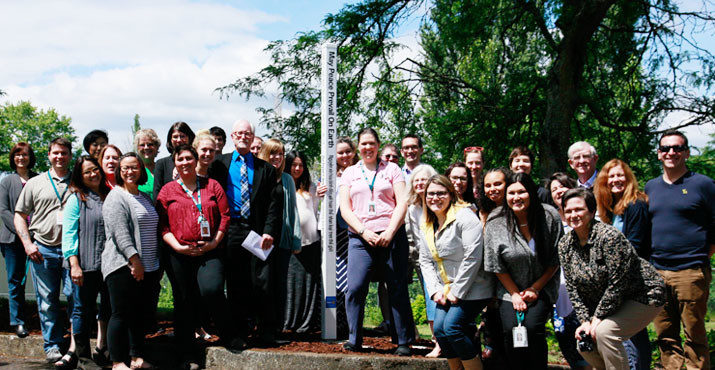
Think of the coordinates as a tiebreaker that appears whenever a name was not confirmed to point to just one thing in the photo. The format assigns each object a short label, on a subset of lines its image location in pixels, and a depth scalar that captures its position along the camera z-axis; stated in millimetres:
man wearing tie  5824
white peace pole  6293
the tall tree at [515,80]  10078
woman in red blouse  5418
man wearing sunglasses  5293
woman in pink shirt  5586
